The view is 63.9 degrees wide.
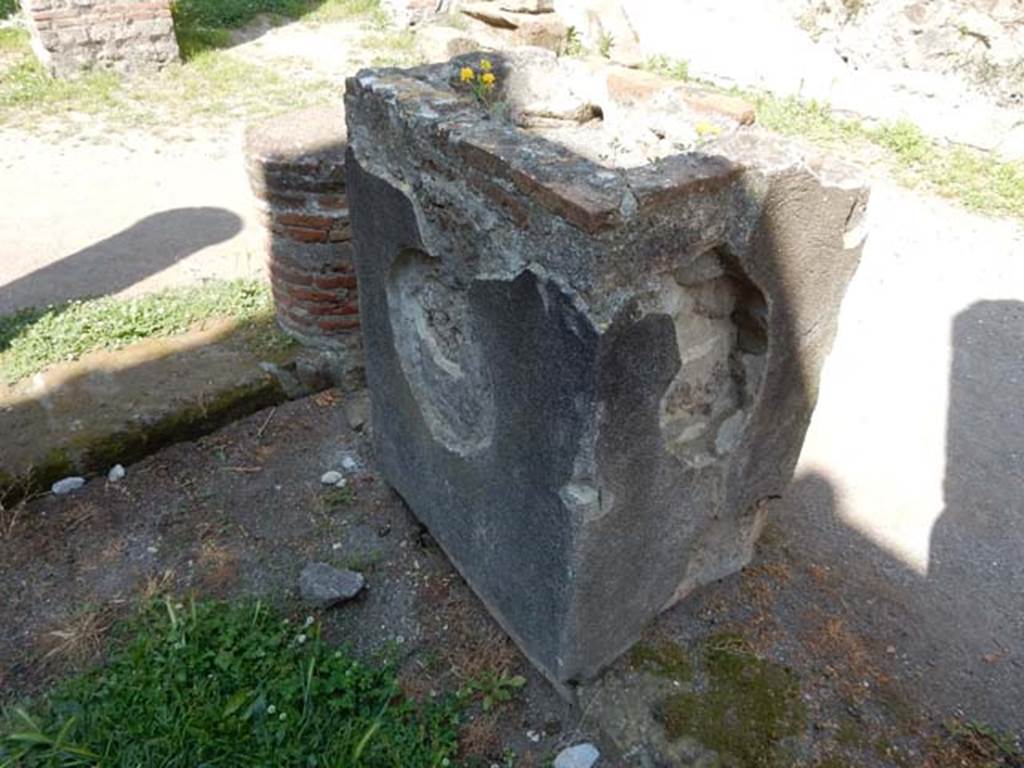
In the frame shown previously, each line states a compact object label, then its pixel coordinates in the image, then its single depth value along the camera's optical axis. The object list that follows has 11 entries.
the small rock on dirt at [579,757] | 2.15
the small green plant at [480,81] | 2.26
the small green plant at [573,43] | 8.52
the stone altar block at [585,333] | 1.61
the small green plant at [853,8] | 6.94
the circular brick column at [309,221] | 3.11
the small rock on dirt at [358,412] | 3.27
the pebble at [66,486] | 2.92
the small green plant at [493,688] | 2.29
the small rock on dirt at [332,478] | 3.03
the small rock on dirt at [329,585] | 2.53
